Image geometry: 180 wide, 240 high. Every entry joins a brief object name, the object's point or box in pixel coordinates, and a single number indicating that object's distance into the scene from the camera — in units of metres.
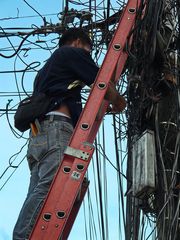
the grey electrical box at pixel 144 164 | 6.46
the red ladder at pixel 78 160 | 4.91
